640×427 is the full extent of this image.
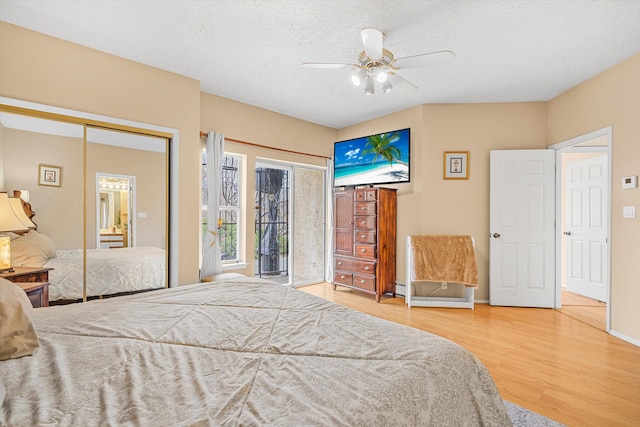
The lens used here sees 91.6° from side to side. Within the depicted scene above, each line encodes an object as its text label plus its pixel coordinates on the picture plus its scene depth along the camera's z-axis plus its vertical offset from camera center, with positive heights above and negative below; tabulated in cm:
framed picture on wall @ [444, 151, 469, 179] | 423 +67
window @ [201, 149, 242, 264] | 418 +3
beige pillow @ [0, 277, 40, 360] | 101 -40
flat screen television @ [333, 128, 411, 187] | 447 +82
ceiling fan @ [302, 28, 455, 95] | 233 +126
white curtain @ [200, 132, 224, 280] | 377 +7
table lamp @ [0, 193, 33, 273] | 217 -11
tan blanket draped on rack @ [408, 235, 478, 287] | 388 -57
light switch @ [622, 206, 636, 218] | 289 +4
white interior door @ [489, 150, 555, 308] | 395 -18
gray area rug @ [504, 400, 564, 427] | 174 -117
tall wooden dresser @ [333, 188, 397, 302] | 431 -39
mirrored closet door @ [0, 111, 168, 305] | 250 +6
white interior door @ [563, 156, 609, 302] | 422 -16
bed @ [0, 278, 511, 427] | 75 -48
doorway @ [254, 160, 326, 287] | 469 -16
